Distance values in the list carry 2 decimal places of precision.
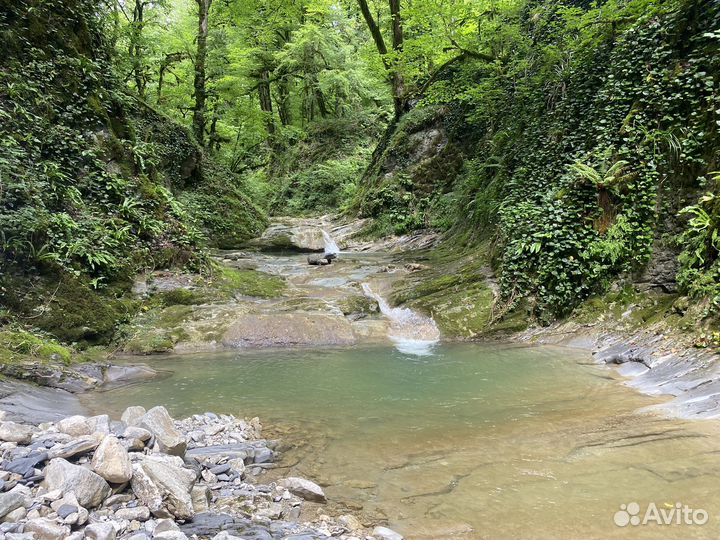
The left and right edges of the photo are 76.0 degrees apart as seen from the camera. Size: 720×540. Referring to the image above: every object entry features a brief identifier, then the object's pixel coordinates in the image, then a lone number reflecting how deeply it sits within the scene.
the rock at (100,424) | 3.77
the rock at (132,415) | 4.14
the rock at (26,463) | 2.95
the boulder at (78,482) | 2.77
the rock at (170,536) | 2.58
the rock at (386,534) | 2.89
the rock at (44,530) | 2.41
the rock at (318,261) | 14.76
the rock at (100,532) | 2.49
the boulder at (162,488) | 2.90
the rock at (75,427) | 3.70
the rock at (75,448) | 3.14
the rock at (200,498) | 3.10
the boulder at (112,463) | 2.96
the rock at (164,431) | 3.70
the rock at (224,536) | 2.68
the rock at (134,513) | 2.75
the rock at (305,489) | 3.42
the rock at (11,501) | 2.53
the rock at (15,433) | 3.40
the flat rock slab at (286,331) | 9.18
